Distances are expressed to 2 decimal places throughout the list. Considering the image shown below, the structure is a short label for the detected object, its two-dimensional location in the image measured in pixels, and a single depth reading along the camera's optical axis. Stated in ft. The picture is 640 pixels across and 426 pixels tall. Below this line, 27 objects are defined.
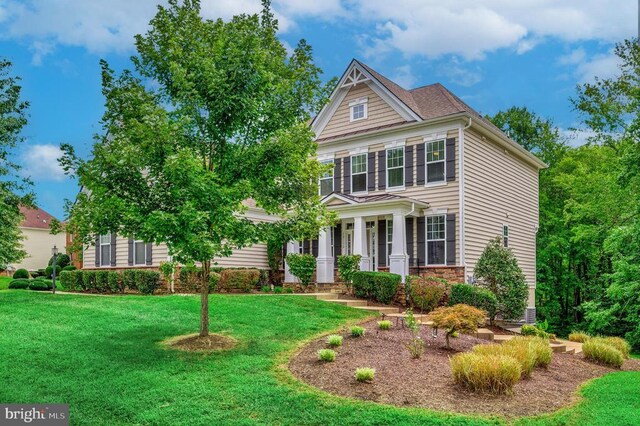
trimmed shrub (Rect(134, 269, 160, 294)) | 63.00
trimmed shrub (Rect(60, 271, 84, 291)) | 70.38
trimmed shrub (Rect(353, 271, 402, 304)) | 53.31
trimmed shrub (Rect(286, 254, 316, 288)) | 63.16
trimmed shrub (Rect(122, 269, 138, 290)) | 64.28
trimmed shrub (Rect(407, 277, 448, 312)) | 51.01
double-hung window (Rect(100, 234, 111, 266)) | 77.25
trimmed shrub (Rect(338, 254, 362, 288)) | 57.88
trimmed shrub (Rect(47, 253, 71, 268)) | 110.73
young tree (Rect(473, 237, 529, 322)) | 52.19
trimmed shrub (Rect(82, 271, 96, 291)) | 68.69
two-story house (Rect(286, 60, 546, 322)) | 59.77
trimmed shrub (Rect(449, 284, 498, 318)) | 50.29
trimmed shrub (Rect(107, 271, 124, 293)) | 65.51
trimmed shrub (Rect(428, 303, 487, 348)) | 34.86
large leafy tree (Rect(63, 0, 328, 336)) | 29.68
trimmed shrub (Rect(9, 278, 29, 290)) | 77.87
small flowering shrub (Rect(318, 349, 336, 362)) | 29.50
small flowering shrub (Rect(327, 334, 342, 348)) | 32.94
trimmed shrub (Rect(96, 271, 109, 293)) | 66.85
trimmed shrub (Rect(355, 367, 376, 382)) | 25.59
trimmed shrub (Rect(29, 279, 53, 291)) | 75.88
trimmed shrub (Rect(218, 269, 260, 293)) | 62.44
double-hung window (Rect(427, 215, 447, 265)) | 60.29
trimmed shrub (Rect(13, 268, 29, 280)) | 103.81
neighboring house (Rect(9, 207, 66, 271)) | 148.15
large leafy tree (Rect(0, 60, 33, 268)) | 57.31
